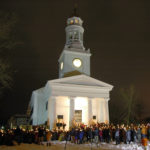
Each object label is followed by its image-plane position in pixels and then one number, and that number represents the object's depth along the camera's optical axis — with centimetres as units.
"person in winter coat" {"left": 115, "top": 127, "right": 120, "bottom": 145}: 1888
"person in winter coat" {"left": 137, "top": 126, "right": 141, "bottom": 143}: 1959
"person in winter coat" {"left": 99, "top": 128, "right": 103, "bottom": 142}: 2055
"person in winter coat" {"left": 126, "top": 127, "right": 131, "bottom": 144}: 1898
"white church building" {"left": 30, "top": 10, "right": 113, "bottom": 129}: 3148
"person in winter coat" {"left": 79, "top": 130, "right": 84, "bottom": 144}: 2028
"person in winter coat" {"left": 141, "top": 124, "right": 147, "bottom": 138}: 1870
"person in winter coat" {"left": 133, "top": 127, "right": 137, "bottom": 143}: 1953
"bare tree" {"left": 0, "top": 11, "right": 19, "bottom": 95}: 1520
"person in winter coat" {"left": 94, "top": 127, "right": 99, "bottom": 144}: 1964
